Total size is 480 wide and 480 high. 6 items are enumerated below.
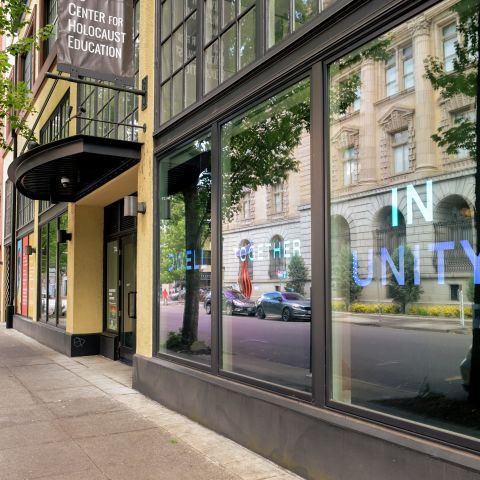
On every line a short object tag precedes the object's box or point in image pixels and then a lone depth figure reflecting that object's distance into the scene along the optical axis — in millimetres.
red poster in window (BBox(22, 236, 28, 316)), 17531
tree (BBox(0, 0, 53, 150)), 11930
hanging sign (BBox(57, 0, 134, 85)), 6793
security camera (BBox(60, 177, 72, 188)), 9648
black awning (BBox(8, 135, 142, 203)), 7906
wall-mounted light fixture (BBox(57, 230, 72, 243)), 11922
